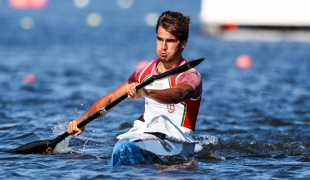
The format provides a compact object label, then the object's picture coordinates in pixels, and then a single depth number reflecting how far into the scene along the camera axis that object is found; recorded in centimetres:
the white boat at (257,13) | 6812
